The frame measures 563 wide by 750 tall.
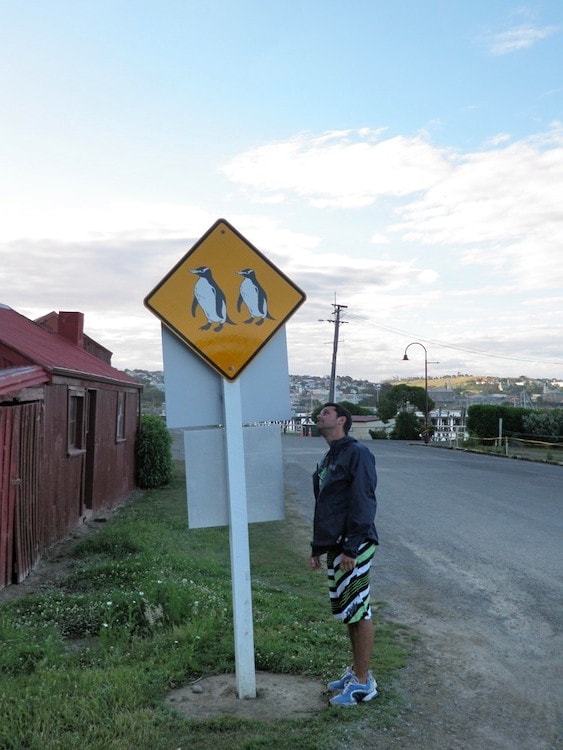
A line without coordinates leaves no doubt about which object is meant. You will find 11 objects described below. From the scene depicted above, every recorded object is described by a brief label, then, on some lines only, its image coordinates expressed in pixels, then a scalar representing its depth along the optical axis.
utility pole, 57.43
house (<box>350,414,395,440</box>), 82.76
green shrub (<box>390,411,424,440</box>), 69.94
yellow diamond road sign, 4.93
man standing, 4.66
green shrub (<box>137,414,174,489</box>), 19.33
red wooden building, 8.88
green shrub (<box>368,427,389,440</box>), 75.05
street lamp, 57.58
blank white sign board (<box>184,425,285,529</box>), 4.96
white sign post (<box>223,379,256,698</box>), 4.77
